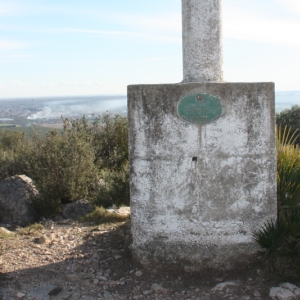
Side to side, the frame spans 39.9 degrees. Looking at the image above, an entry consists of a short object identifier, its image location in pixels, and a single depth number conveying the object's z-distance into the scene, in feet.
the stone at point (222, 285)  15.81
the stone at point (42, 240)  21.28
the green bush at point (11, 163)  42.27
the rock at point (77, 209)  29.96
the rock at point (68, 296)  15.87
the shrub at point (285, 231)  16.05
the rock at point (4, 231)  24.39
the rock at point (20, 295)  15.83
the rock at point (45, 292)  15.83
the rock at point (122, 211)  26.77
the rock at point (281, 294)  14.85
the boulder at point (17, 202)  30.14
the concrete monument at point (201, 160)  16.26
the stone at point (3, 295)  15.69
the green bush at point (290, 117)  66.39
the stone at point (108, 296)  15.93
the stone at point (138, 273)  17.25
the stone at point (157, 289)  16.06
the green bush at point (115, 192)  34.40
